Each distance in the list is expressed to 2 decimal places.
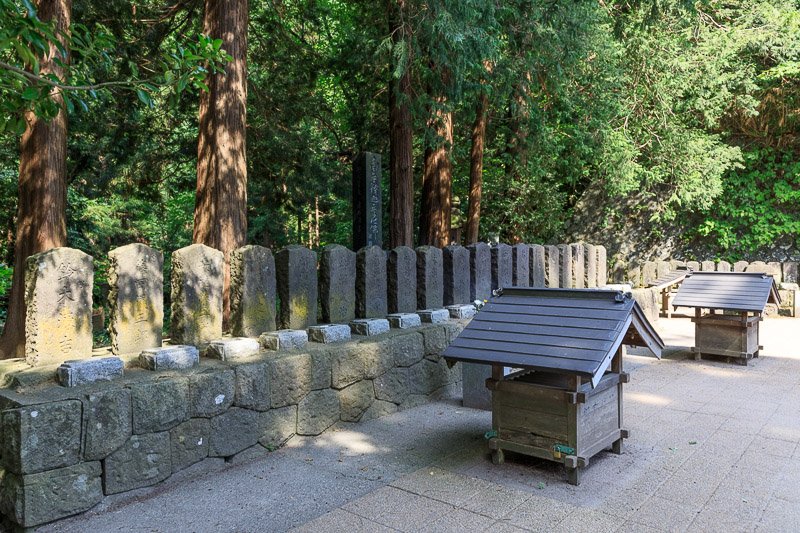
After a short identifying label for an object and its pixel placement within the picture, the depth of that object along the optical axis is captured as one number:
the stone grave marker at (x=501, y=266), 6.84
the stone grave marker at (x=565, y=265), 8.11
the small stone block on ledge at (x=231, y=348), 3.84
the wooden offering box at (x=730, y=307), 7.01
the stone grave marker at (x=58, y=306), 3.05
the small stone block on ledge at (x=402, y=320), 5.17
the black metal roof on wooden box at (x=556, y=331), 3.31
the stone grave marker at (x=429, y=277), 5.68
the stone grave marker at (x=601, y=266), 9.04
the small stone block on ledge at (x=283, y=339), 4.17
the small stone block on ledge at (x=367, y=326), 4.80
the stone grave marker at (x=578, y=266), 8.41
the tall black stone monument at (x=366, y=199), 7.48
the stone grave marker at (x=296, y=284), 4.44
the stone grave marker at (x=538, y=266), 7.43
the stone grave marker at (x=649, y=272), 12.55
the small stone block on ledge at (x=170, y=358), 3.46
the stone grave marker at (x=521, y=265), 7.13
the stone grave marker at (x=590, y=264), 8.78
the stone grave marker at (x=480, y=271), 6.55
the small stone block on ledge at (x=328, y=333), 4.47
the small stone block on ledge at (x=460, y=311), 5.89
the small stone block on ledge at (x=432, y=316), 5.48
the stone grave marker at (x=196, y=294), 3.81
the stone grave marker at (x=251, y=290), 4.12
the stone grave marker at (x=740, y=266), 12.48
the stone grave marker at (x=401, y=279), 5.35
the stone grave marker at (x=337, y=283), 4.74
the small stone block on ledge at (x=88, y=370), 3.04
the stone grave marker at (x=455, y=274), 6.14
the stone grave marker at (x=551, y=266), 7.82
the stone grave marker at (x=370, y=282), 5.01
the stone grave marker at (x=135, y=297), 3.45
